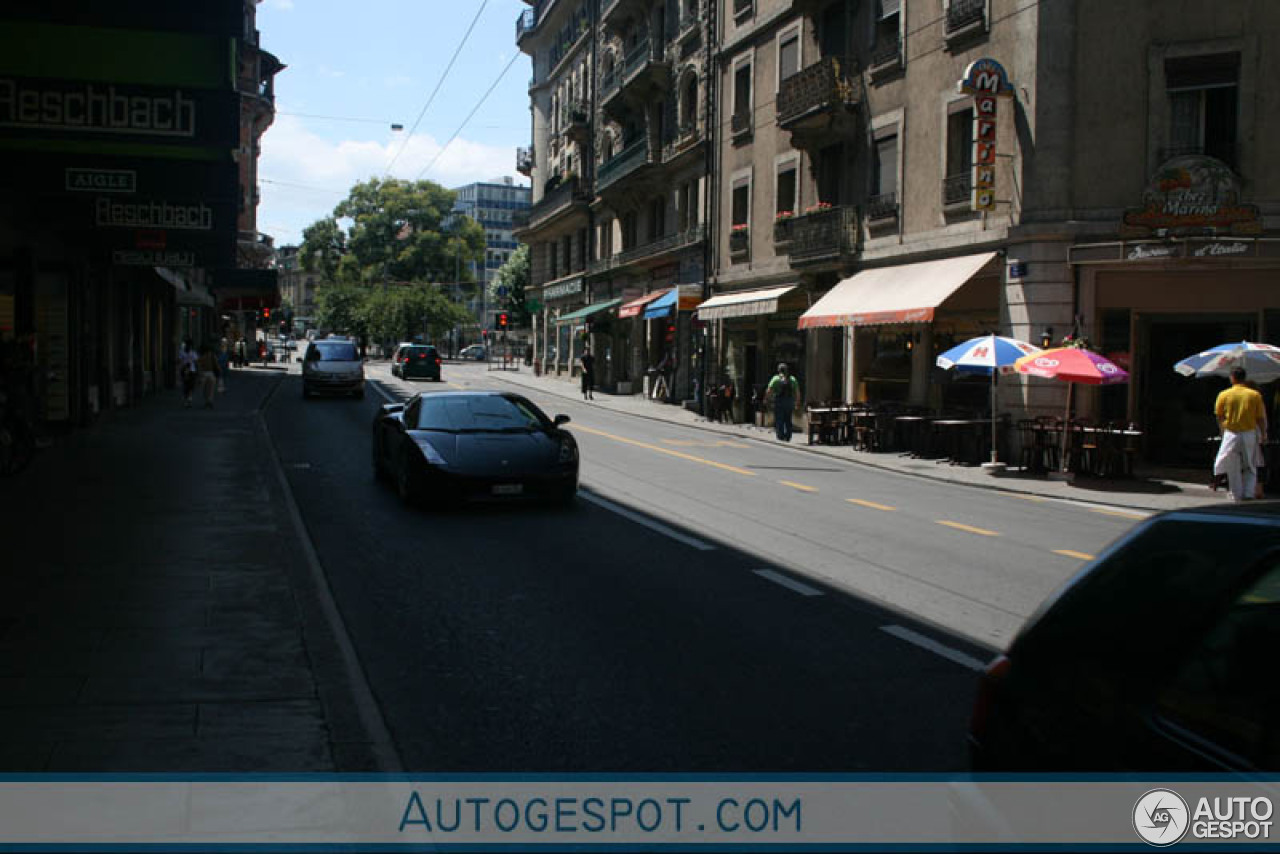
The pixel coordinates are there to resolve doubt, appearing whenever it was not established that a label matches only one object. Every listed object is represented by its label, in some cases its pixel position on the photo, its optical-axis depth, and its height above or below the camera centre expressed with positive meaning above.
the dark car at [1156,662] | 2.37 -0.67
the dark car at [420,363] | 49.97 +0.20
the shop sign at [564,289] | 54.19 +4.09
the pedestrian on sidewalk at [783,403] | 26.17 -0.73
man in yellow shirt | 15.05 -0.74
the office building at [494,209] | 163.88 +24.13
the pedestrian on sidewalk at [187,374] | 29.41 -0.25
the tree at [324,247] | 107.44 +11.50
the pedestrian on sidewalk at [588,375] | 42.22 -0.21
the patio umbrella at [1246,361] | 15.85 +0.24
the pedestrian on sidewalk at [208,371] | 28.89 -0.17
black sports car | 12.08 -0.94
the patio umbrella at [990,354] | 18.63 +0.35
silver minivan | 34.53 -0.19
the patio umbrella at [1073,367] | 17.34 +0.14
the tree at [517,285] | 90.69 +6.75
